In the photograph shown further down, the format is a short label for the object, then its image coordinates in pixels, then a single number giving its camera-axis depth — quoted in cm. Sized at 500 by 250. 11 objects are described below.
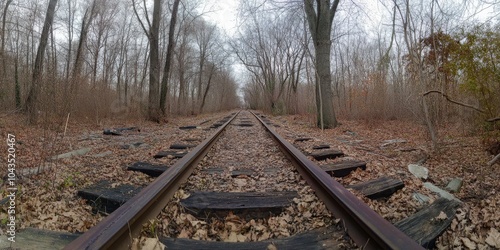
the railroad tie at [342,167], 369
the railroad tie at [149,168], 376
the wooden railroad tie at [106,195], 263
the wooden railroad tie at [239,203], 254
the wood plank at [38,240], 185
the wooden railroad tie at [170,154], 482
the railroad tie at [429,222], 201
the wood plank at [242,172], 385
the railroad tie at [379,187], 281
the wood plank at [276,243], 192
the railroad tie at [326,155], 470
